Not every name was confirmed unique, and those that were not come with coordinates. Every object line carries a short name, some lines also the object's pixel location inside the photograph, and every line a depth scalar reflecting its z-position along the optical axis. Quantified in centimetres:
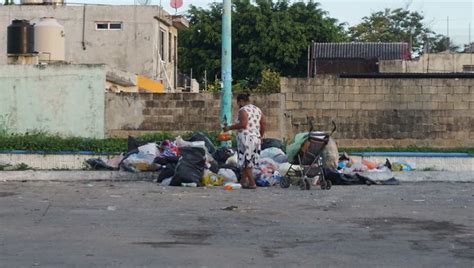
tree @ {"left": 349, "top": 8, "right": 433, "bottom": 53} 6750
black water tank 2703
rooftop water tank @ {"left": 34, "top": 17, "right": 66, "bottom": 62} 2972
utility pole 2044
